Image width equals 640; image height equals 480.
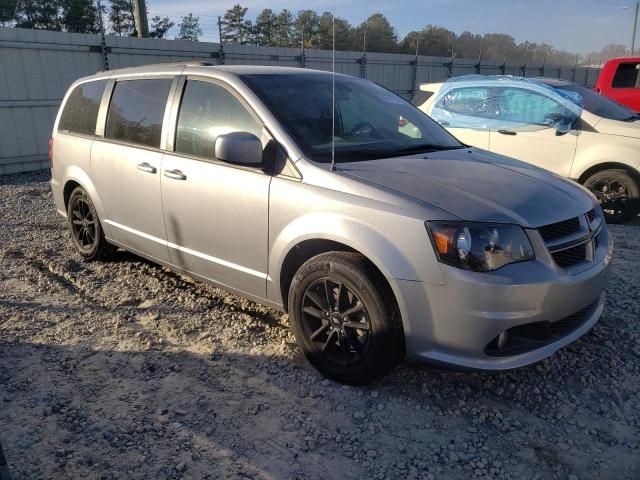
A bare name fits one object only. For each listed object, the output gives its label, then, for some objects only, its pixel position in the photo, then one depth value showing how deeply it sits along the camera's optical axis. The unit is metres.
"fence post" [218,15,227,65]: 12.99
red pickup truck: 10.04
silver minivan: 2.61
